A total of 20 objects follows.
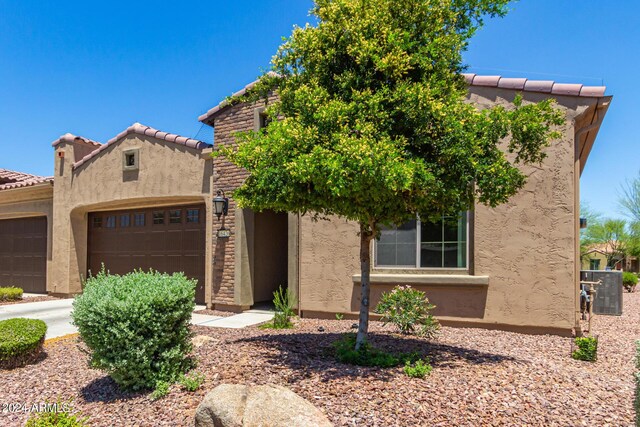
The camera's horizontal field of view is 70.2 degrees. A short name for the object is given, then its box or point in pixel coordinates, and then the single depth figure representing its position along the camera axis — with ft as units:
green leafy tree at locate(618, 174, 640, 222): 94.27
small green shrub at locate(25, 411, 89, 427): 12.98
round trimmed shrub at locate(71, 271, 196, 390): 15.75
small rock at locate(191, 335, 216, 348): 21.70
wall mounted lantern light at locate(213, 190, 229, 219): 34.37
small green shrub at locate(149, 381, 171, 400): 15.62
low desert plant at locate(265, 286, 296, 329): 27.53
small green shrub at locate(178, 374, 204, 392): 15.75
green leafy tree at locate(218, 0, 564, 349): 16.12
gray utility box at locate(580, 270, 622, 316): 36.17
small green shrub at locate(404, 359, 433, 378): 15.93
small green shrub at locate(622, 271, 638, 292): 69.87
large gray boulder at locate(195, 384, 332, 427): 12.35
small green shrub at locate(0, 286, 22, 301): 43.50
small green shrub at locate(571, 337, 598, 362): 20.57
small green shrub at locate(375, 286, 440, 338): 23.17
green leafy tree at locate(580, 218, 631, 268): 113.39
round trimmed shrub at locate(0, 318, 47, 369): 20.72
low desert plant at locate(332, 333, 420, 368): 17.43
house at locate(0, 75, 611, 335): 25.73
